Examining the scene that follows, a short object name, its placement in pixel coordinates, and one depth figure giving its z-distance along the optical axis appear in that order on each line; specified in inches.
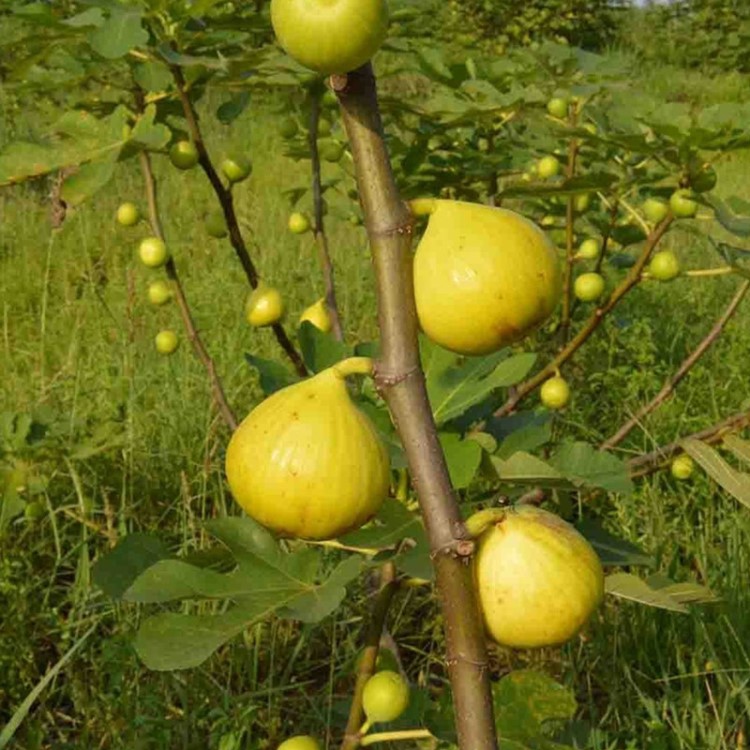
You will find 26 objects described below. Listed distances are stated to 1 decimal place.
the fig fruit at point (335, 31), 19.0
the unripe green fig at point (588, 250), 80.9
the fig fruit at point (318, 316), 60.8
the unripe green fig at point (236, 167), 67.8
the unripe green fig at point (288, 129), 82.1
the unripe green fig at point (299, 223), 78.9
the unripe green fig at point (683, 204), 66.2
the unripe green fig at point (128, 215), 70.0
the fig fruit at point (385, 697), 39.5
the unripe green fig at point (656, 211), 72.6
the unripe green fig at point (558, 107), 78.7
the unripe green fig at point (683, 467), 74.7
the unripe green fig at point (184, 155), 62.9
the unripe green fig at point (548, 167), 82.4
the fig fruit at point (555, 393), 74.3
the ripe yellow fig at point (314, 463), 22.7
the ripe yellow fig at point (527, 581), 24.3
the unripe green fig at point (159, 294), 71.4
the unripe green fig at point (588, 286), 77.2
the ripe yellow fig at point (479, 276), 21.8
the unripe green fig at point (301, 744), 44.8
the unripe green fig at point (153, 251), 65.6
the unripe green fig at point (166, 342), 75.9
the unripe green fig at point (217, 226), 69.8
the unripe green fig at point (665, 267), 70.9
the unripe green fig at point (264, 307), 61.7
